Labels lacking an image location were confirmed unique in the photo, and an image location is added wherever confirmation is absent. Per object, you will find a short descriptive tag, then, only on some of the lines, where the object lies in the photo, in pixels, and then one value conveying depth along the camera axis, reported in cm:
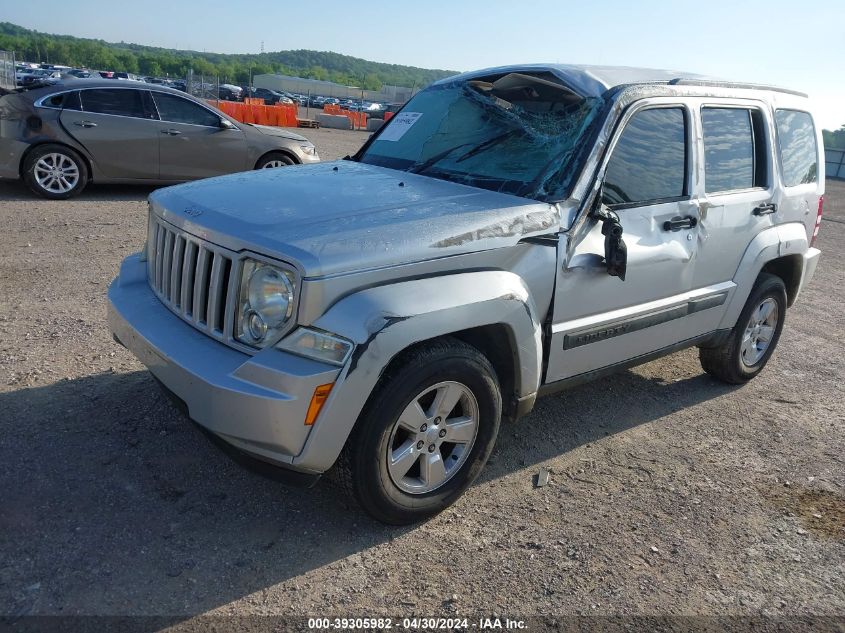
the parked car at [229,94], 4870
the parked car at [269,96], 5307
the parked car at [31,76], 3997
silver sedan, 873
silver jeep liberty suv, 262
